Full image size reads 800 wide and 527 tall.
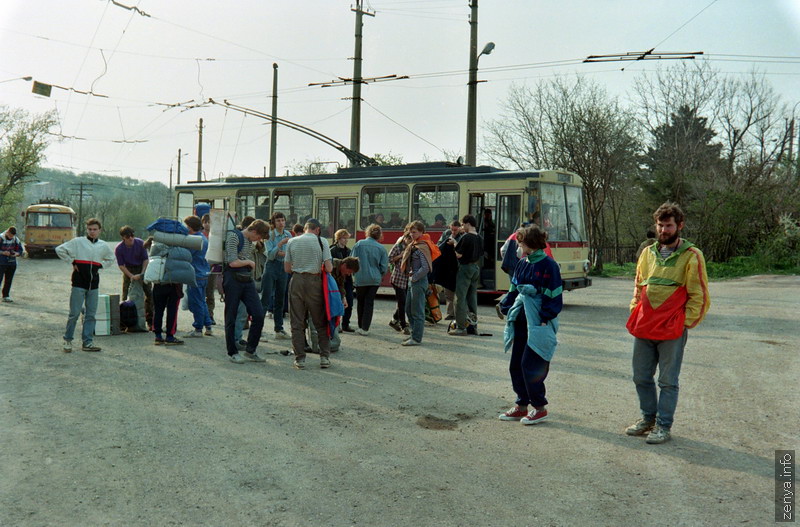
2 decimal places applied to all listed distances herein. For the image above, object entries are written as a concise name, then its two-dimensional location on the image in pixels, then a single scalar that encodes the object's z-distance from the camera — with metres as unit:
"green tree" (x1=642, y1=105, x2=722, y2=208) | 33.38
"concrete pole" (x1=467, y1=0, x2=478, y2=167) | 21.20
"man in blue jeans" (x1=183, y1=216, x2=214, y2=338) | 10.93
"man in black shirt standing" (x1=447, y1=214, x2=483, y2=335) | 11.45
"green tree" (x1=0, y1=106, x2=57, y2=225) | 53.31
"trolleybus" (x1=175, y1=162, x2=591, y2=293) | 16.38
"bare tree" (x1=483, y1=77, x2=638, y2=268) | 30.77
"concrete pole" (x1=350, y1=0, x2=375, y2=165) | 24.47
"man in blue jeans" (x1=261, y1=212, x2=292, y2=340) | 11.01
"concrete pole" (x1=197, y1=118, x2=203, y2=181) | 53.49
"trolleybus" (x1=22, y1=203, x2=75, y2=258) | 37.88
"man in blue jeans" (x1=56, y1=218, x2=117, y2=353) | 9.36
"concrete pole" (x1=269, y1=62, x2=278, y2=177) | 30.28
